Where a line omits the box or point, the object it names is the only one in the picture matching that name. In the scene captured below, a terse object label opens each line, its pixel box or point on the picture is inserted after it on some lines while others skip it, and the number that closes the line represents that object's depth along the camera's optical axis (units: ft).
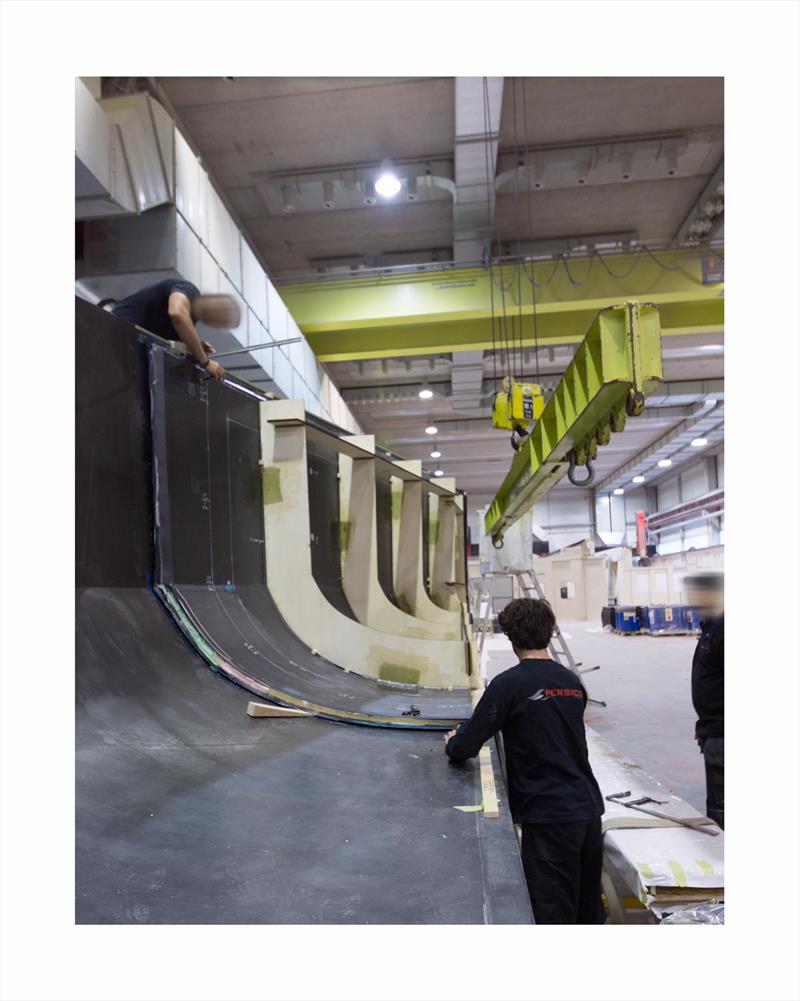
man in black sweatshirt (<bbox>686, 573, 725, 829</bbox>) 8.27
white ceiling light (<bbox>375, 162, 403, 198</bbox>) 19.89
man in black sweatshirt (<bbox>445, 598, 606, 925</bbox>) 5.98
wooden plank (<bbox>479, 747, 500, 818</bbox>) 5.79
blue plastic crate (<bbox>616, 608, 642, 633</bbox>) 40.65
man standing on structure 10.03
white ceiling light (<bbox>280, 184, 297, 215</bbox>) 21.17
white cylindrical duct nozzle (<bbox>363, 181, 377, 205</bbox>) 20.98
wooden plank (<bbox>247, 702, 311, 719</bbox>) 8.20
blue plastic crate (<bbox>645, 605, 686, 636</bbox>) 40.14
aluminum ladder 17.28
